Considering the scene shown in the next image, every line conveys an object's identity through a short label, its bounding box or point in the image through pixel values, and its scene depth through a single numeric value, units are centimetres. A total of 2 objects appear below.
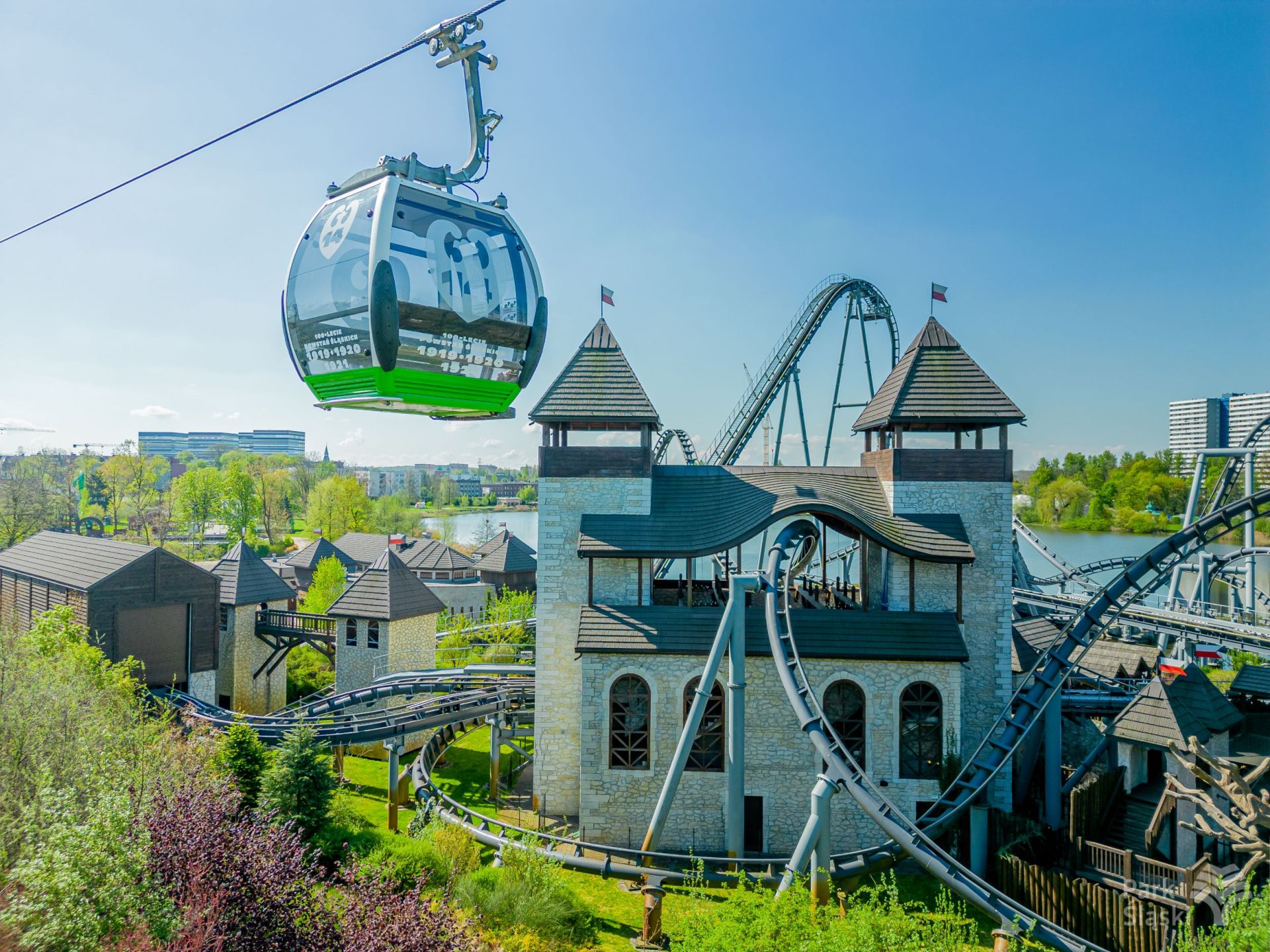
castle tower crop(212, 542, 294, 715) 2488
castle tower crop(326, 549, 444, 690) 2205
